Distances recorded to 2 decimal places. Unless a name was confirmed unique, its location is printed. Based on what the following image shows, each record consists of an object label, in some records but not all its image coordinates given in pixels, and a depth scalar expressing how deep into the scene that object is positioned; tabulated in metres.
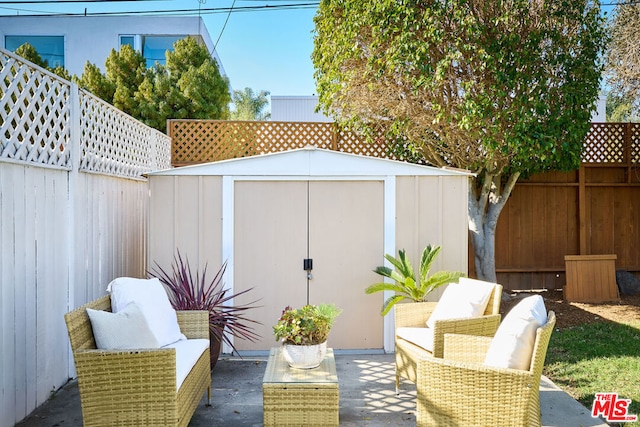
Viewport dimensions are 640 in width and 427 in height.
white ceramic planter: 3.49
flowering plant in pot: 3.50
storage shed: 5.59
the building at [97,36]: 13.88
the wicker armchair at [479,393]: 2.92
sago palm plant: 5.05
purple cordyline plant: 4.98
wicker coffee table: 3.31
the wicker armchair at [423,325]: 3.87
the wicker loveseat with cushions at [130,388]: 3.12
